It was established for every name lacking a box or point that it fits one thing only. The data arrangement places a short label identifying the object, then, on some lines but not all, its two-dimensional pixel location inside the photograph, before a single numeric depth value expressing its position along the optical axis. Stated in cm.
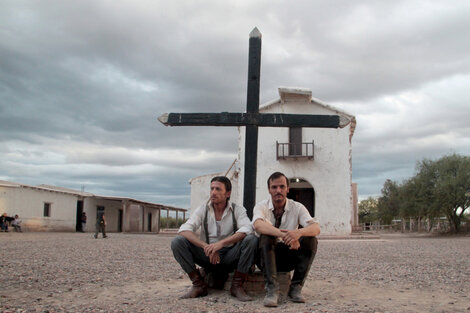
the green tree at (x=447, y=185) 2136
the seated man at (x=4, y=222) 2069
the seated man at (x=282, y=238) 401
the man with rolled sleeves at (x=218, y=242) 415
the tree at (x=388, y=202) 3938
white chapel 1959
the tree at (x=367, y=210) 5859
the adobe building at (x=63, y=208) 2261
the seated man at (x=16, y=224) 2147
